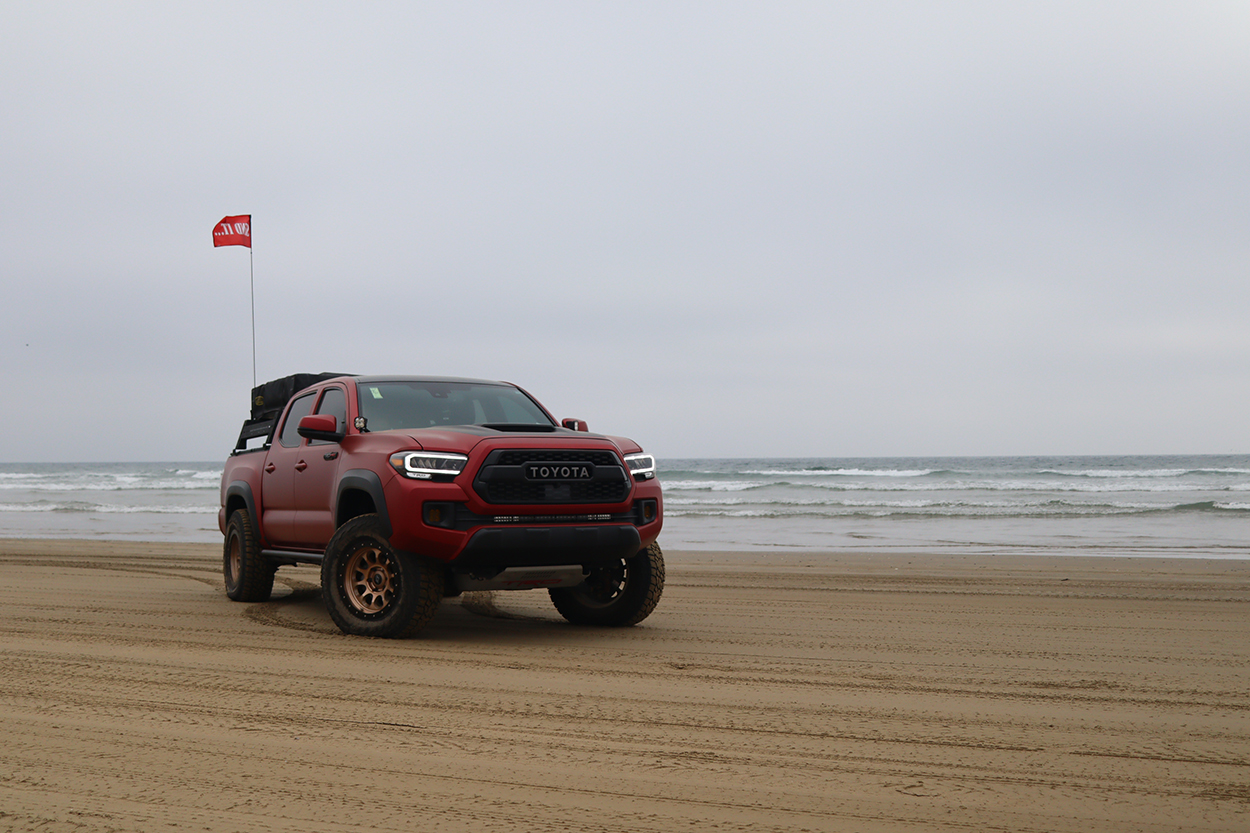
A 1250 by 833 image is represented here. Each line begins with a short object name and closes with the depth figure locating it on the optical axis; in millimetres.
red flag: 12828
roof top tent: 9711
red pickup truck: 6492
